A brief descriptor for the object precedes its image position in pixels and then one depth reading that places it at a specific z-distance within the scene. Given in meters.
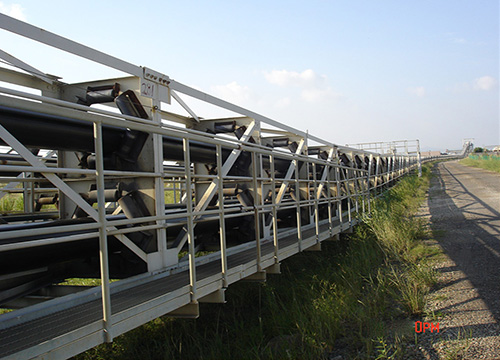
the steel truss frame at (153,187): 2.80
